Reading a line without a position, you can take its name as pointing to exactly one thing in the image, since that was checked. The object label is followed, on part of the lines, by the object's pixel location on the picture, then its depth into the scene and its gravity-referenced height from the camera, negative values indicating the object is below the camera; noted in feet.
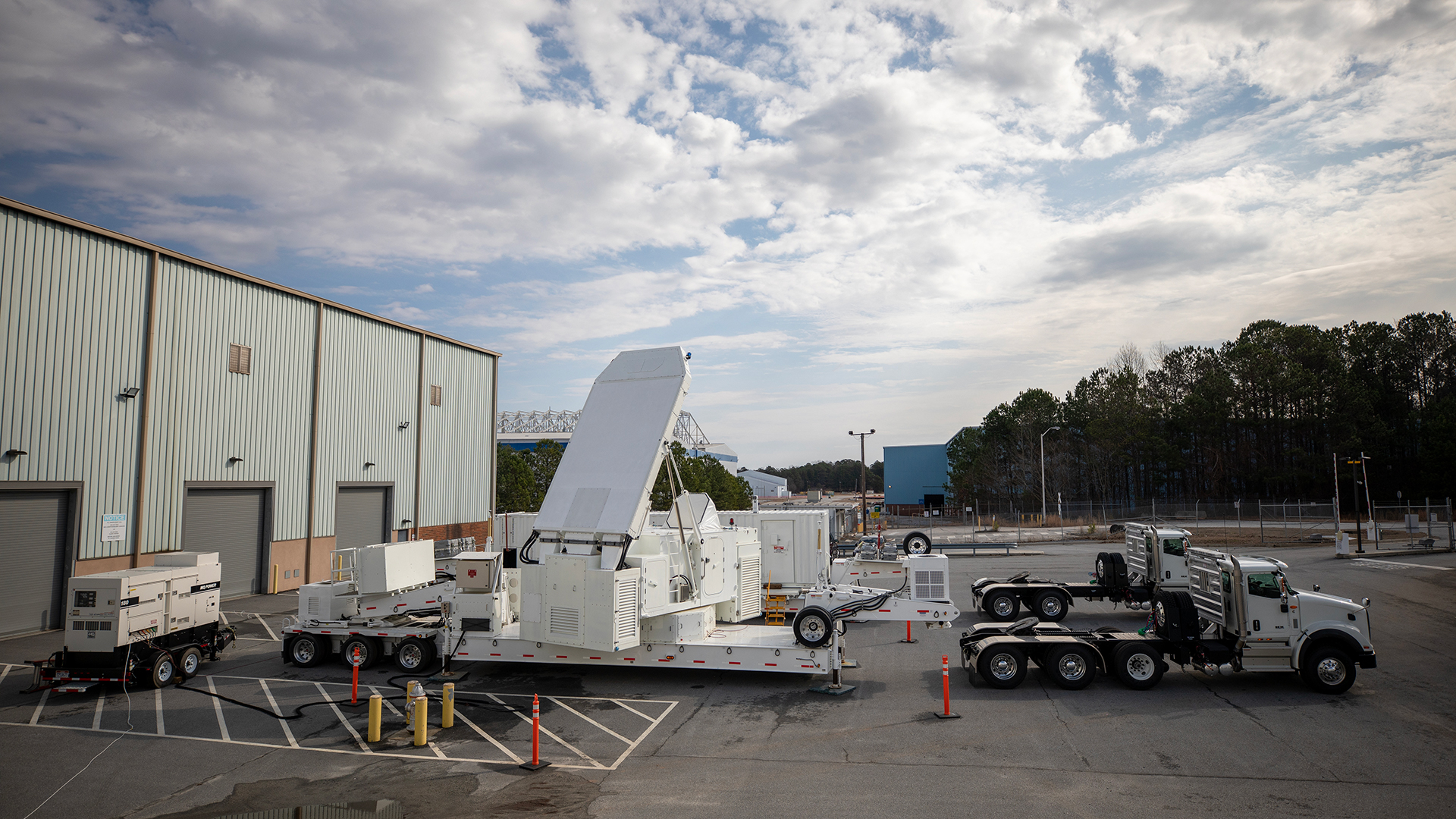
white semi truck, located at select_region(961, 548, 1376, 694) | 39.17 -8.70
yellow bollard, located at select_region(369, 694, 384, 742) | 32.43 -9.86
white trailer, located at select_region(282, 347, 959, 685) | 39.27 -6.15
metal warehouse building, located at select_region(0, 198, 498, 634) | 61.26 +7.40
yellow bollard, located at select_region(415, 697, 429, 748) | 32.19 -9.85
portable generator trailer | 40.32 -7.77
